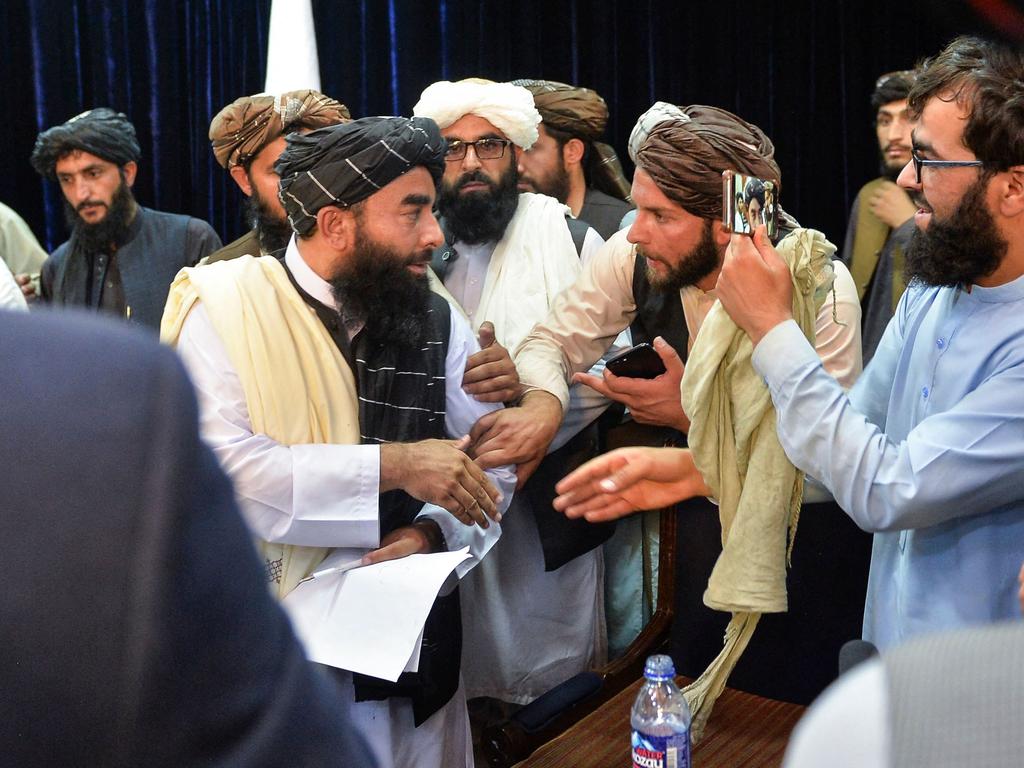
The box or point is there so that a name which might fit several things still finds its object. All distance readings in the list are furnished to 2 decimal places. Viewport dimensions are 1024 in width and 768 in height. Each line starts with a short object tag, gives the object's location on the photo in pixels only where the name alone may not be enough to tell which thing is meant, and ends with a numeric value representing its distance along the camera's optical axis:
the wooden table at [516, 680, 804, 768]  2.12
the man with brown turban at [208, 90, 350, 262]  3.53
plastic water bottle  1.84
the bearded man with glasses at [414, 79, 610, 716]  3.20
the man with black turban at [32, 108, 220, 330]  4.61
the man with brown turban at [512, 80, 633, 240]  4.09
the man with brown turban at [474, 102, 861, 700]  2.62
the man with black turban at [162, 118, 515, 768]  2.30
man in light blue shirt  1.79
